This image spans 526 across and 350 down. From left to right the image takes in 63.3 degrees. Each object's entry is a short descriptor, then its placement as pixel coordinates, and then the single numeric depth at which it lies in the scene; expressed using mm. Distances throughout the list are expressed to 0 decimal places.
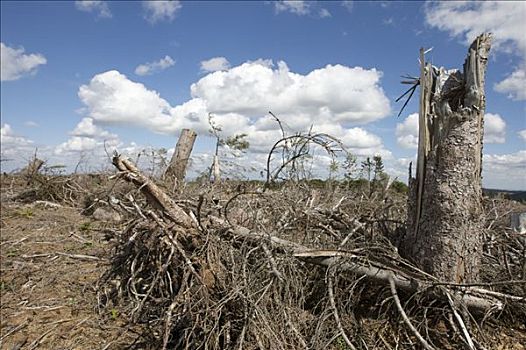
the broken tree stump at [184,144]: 8616
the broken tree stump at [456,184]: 3164
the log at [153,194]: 3443
